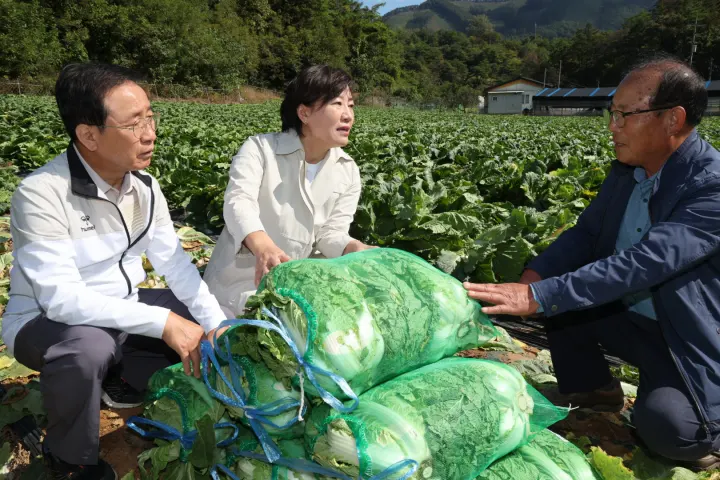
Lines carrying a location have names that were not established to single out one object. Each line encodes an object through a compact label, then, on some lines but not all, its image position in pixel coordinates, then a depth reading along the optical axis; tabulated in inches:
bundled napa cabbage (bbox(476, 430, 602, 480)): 66.3
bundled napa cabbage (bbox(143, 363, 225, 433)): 72.9
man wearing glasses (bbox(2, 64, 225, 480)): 74.7
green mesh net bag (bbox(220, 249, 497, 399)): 60.4
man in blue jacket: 80.8
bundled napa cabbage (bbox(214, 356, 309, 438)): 61.6
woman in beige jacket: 107.9
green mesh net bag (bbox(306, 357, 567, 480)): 56.7
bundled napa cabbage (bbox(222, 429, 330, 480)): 63.1
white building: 3083.2
